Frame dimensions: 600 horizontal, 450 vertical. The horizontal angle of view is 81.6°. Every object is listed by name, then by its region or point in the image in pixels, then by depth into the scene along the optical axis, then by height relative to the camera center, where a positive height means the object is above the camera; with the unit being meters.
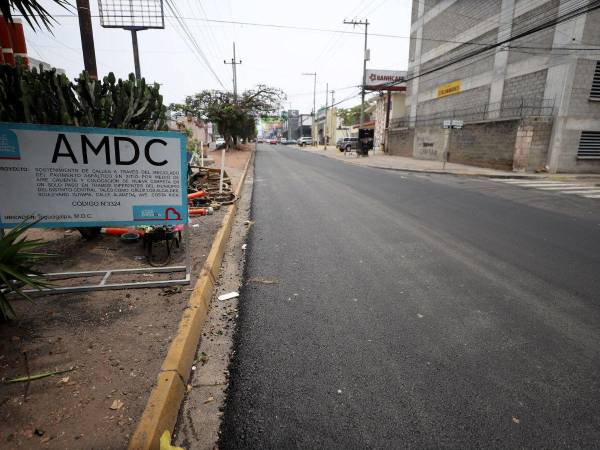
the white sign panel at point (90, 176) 3.33 -0.38
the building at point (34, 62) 17.54 +3.83
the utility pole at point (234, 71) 45.19 +9.17
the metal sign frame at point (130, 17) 11.52 +3.97
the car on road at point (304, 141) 77.38 +0.42
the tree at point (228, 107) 35.25 +3.50
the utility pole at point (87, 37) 7.21 +2.13
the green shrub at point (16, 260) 2.42 -0.86
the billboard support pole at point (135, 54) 12.10 +2.93
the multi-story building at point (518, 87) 17.73 +3.59
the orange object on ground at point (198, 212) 7.26 -1.45
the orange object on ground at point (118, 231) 5.43 -1.40
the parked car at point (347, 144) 41.92 -0.08
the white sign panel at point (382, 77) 40.81 +7.96
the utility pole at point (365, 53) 38.16 +9.87
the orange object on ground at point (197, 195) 8.30 -1.28
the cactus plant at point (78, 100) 4.02 +0.48
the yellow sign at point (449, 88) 27.22 +4.57
